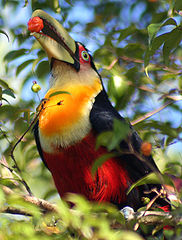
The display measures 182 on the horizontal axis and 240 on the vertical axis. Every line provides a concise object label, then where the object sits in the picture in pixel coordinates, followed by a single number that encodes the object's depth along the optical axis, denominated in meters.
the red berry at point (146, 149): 4.45
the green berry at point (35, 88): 5.61
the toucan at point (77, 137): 6.34
